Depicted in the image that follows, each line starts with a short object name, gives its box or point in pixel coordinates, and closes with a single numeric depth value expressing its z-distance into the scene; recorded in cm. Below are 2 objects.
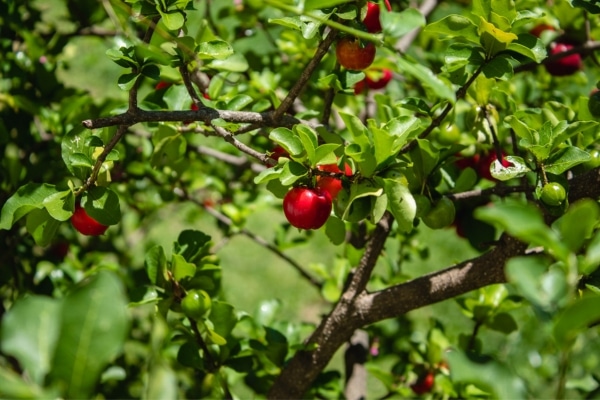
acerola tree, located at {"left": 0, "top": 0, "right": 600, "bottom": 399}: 91
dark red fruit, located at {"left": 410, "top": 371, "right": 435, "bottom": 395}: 124
